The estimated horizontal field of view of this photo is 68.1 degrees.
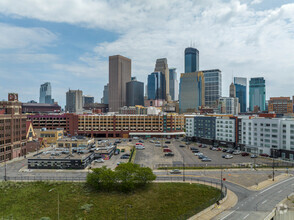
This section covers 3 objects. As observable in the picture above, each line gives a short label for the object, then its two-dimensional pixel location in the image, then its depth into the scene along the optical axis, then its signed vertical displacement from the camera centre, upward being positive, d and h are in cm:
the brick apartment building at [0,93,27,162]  8362 -676
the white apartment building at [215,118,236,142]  11131 -867
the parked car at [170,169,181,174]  6604 -1767
